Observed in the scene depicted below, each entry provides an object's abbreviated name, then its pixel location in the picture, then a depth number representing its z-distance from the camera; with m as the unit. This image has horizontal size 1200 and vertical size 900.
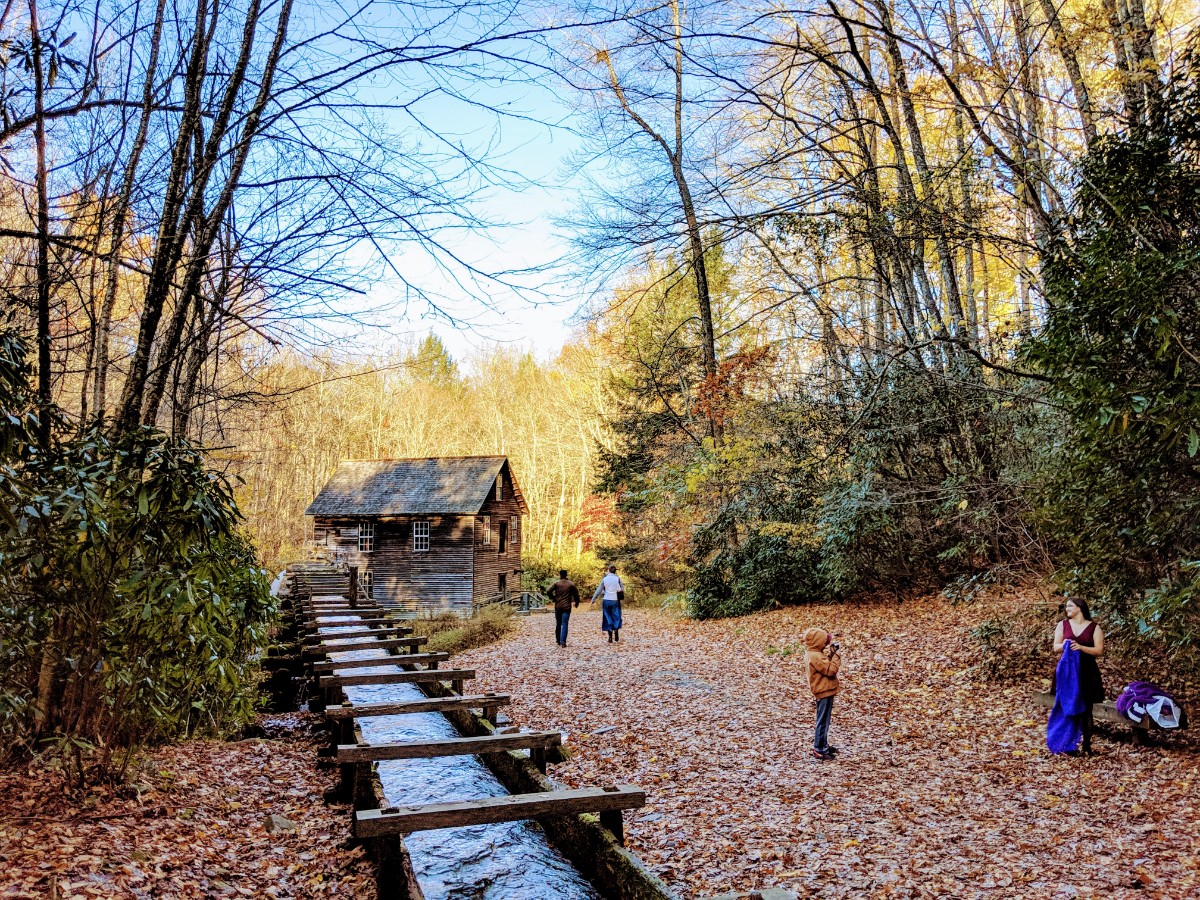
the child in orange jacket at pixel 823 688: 8.50
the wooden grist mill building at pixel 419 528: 33.19
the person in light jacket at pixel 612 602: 17.89
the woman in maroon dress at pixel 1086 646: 7.97
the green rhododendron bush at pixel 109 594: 4.69
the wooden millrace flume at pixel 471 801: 4.34
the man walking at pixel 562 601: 17.23
